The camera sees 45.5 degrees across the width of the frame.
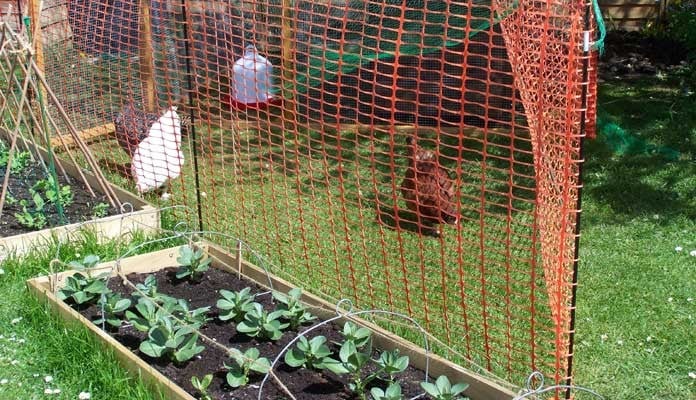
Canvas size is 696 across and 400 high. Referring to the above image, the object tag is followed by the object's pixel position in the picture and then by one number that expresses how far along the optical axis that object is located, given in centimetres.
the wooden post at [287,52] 675
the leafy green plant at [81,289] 392
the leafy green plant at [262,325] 358
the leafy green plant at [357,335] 339
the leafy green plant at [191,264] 427
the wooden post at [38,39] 668
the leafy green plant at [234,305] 377
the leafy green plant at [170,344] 338
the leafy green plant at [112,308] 375
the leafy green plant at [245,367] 318
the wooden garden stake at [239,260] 432
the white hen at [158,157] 578
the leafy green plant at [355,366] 312
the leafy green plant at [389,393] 290
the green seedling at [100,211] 525
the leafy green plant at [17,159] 612
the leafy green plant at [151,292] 385
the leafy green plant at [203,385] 310
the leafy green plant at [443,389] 298
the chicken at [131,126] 630
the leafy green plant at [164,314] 360
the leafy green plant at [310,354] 330
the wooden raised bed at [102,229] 472
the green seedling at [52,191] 541
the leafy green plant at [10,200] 540
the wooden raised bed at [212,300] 314
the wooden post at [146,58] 614
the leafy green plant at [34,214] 502
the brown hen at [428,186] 525
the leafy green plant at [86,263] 409
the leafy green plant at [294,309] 373
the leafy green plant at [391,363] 314
